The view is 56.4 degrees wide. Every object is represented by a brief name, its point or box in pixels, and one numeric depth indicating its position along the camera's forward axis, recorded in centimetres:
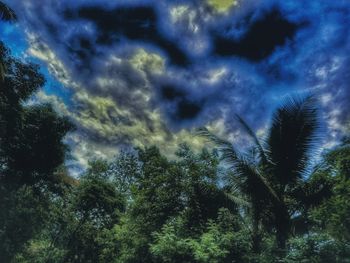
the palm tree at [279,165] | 1007
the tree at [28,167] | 2342
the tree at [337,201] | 1131
